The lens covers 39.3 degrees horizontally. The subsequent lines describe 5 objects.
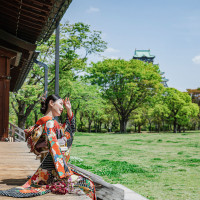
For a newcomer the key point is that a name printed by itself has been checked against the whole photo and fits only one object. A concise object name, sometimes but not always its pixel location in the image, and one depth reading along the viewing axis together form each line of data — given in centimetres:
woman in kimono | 301
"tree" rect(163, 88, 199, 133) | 4631
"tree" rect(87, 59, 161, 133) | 3722
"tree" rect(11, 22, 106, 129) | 2231
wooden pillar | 1003
